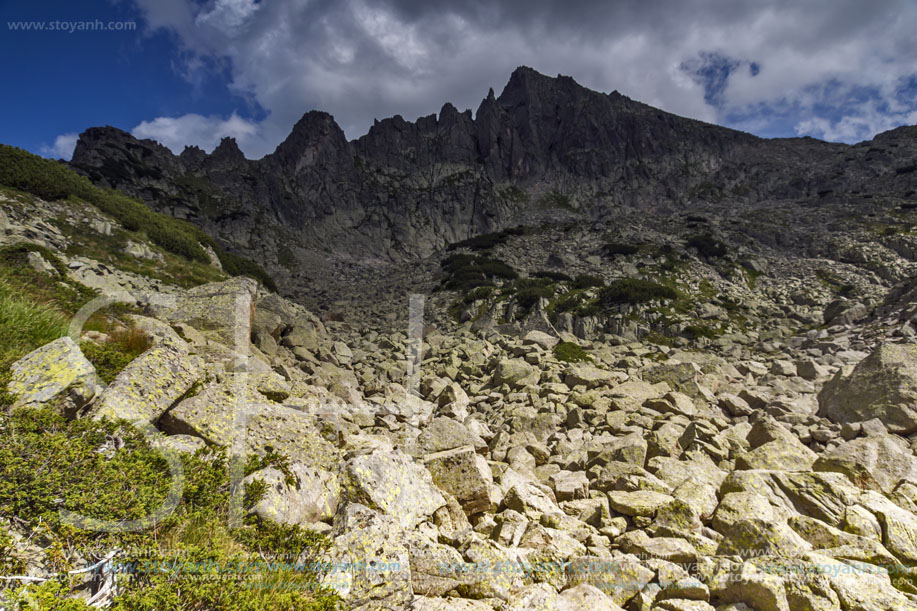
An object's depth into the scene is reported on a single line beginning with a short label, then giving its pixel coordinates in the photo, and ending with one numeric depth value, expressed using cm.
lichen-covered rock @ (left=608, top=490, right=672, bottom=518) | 594
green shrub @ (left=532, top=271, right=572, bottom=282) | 4206
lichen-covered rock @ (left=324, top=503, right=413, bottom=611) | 363
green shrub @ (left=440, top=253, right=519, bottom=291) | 4144
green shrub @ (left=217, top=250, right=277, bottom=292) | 3469
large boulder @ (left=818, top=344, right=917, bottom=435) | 951
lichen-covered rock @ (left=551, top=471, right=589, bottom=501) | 691
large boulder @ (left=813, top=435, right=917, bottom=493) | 689
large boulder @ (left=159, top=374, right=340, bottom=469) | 543
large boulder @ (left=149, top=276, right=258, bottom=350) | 1225
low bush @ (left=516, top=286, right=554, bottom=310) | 3203
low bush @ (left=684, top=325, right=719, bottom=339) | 2673
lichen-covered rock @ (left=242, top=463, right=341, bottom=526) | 447
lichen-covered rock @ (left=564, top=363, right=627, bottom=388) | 1381
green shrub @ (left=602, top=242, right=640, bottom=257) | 4897
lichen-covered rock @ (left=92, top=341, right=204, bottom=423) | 492
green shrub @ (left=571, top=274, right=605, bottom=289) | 3884
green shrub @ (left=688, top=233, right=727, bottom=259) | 4997
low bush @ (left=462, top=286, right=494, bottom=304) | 3538
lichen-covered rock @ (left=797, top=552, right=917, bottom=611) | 363
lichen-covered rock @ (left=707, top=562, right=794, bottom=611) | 367
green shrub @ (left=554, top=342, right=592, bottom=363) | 1777
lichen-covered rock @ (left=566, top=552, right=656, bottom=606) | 421
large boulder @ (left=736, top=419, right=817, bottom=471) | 761
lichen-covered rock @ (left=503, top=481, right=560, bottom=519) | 591
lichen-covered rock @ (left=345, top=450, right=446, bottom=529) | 509
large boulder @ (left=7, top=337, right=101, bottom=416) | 437
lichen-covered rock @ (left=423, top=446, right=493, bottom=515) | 619
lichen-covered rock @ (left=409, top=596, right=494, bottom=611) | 358
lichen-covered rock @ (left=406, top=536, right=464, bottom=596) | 400
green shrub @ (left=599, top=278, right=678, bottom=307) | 3194
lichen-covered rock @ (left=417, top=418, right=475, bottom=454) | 841
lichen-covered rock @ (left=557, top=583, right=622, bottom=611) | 383
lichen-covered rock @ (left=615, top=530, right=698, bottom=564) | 467
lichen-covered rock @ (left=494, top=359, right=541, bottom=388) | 1459
